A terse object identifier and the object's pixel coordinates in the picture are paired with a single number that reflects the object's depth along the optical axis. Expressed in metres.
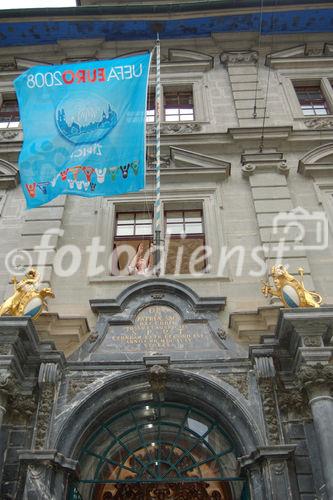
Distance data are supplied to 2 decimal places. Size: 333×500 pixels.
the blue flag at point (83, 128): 10.46
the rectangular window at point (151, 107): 15.34
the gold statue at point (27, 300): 9.05
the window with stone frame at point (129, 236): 11.51
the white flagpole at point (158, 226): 10.58
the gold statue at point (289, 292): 8.98
